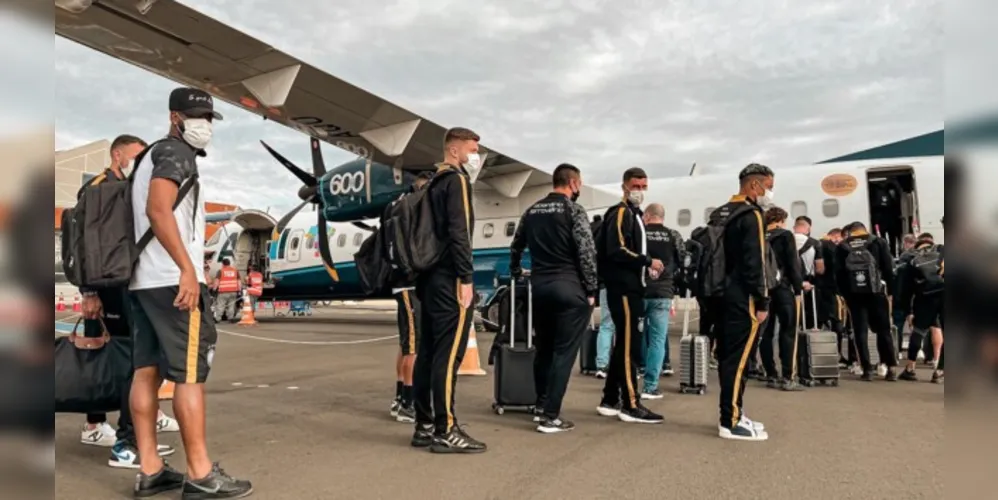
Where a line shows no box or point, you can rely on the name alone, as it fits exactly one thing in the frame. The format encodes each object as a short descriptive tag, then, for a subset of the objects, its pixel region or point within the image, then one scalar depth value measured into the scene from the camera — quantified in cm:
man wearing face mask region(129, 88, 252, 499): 339
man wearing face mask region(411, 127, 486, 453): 448
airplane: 827
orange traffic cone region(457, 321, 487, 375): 838
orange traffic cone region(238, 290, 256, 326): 1914
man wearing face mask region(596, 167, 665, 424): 543
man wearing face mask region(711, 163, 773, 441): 483
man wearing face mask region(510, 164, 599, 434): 514
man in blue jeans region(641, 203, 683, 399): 675
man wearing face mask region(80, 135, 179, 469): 424
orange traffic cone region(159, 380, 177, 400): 695
